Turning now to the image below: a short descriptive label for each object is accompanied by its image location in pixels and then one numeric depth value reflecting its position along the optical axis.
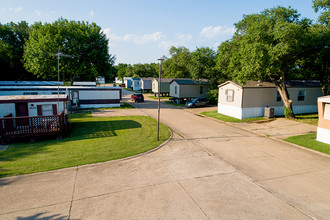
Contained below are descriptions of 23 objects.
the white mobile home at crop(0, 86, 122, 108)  24.88
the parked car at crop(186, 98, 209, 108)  28.92
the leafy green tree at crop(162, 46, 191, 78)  53.81
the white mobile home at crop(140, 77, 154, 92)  54.92
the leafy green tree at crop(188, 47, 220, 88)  33.03
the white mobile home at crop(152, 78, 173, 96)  43.64
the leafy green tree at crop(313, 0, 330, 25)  18.92
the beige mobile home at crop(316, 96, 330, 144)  12.40
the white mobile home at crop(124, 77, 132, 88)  74.62
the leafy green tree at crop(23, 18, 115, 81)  29.77
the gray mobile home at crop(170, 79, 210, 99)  34.84
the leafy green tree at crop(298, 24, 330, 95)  17.73
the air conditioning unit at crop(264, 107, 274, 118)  20.17
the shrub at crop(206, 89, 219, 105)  31.22
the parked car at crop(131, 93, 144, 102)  35.19
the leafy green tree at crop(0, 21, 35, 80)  40.00
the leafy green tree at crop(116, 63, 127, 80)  103.77
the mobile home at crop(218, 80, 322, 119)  20.19
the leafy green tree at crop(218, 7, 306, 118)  16.52
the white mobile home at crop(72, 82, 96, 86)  36.27
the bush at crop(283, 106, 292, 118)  19.68
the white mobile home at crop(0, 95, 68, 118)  13.84
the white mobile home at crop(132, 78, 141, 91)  62.16
